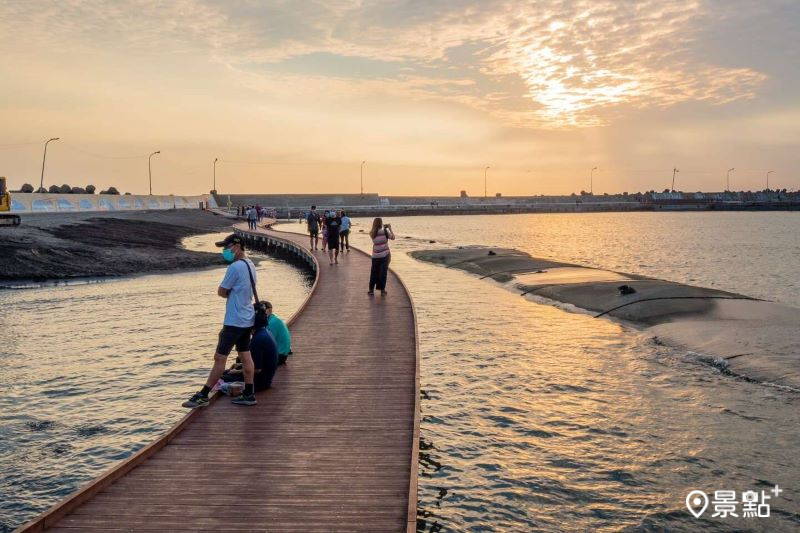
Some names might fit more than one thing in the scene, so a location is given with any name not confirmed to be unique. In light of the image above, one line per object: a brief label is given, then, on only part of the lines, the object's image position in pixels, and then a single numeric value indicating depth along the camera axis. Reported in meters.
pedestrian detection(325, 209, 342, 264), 29.06
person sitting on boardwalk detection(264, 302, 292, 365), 11.51
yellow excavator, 39.38
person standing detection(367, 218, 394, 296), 18.47
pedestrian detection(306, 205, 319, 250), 34.06
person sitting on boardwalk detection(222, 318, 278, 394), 10.30
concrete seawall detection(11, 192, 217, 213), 56.86
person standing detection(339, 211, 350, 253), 30.81
